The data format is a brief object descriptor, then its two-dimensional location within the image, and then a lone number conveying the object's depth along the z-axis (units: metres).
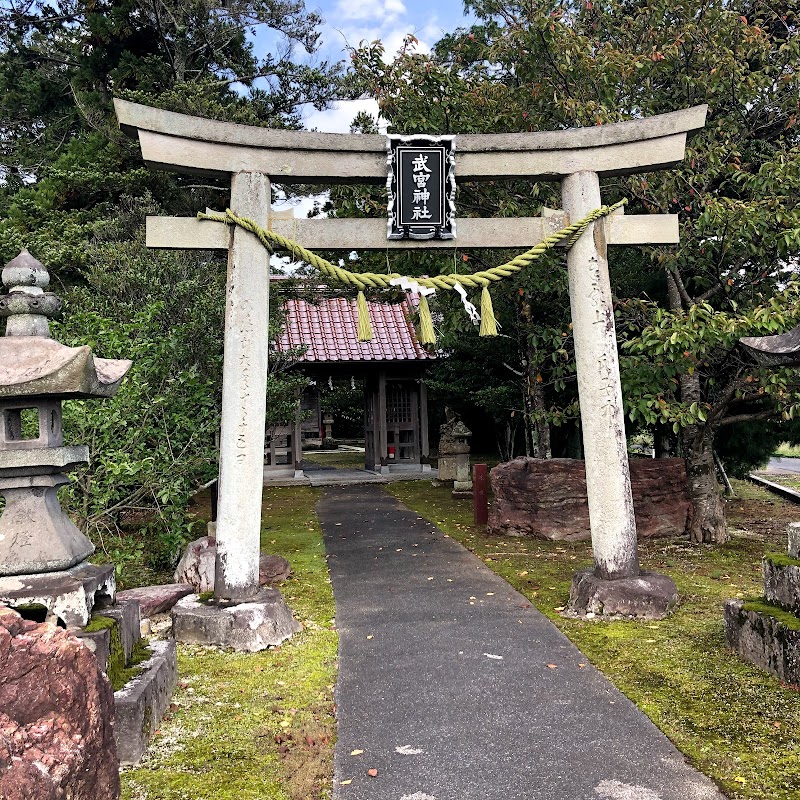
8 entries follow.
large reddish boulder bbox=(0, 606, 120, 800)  2.16
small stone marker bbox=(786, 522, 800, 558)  4.64
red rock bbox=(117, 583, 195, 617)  6.34
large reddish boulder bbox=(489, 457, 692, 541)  9.60
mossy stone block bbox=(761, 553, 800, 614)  4.48
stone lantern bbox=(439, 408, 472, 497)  15.02
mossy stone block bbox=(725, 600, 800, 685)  4.31
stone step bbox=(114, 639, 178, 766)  3.59
